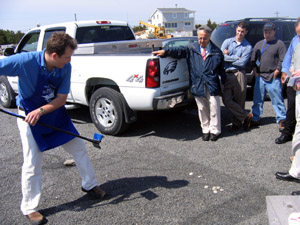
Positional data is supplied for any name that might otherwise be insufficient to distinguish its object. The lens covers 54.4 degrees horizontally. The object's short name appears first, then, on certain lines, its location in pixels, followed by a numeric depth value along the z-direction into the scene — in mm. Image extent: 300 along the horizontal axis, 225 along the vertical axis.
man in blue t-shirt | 2676
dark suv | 7465
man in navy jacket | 4605
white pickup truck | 4574
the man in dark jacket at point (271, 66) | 5000
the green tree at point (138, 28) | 63312
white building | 78000
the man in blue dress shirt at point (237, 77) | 5102
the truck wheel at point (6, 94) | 7367
